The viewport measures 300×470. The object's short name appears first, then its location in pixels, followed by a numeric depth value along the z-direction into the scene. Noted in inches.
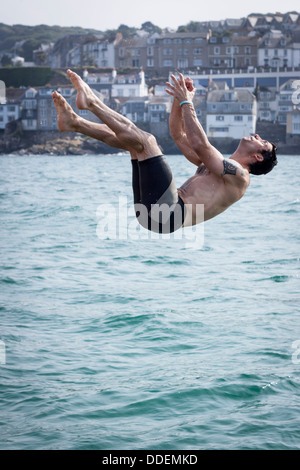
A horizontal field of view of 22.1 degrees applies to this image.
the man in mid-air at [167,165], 303.3
